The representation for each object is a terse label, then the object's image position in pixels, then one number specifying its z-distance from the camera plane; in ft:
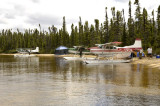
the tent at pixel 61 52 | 200.19
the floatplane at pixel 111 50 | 77.61
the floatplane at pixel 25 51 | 200.38
